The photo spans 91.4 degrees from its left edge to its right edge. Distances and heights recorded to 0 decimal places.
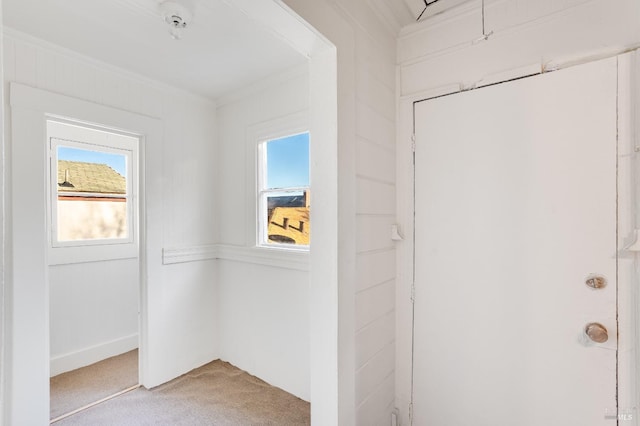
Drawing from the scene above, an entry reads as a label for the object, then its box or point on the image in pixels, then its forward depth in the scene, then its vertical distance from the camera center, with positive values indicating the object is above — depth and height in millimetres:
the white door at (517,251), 1354 -199
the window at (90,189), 2852 +237
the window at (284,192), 2438 +165
